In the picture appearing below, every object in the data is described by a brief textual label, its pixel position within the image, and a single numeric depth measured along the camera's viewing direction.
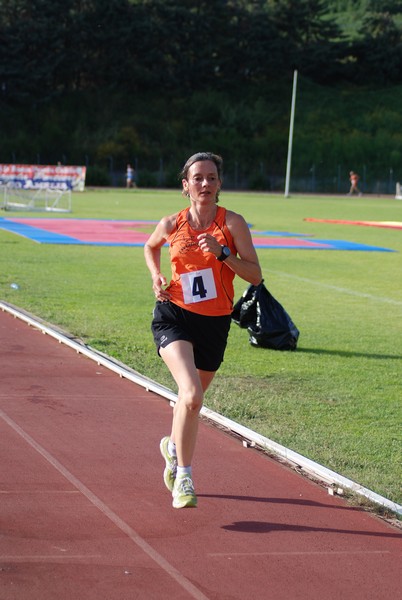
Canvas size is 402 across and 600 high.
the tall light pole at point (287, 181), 67.29
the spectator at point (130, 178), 72.25
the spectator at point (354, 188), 72.75
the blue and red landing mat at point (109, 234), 26.22
